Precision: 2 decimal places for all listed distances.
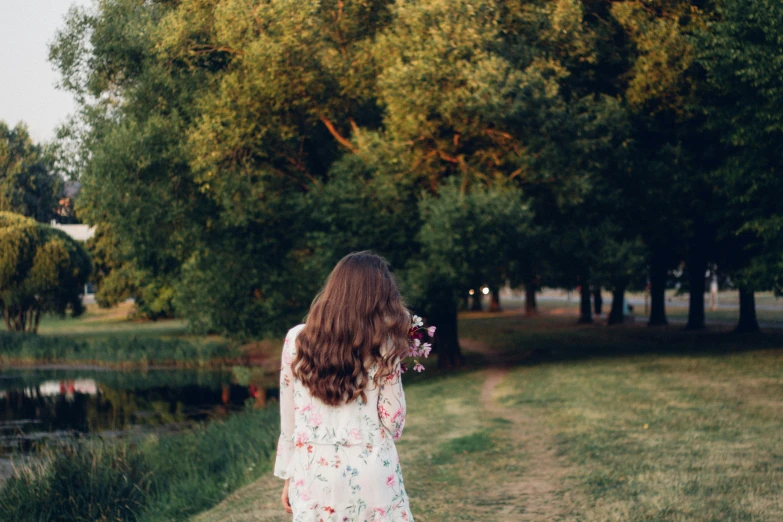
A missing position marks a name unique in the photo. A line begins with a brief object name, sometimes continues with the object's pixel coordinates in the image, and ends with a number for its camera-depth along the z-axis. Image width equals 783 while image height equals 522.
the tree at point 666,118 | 17.94
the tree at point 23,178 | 46.38
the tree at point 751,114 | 14.72
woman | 3.76
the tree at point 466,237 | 16.64
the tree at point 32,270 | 35.72
